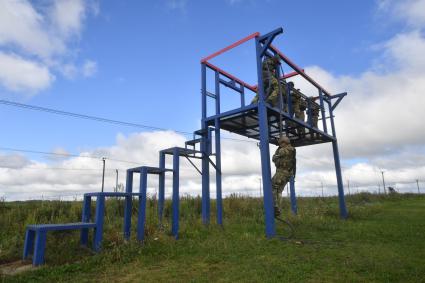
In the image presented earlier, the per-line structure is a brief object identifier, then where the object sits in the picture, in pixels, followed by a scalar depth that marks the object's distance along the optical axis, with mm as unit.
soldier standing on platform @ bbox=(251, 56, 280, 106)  8742
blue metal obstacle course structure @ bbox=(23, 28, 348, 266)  5906
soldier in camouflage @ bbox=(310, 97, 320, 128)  11852
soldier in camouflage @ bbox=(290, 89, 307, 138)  10656
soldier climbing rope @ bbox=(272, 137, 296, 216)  7941
